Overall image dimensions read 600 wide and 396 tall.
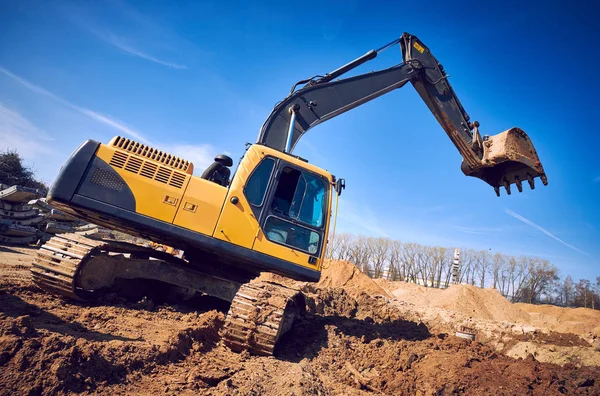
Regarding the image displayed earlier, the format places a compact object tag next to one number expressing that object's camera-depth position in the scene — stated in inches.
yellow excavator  184.7
